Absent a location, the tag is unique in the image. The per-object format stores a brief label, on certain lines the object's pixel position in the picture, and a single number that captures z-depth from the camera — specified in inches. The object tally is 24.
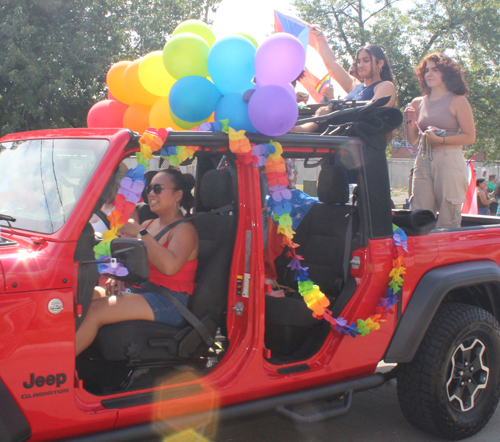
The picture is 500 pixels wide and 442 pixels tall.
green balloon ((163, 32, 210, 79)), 121.4
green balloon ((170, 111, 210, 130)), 123.6
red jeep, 90.1
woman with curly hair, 172.7
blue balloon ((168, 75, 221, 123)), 116.5
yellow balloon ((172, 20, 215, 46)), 135.7
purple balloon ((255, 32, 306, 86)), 115.7
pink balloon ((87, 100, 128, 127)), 142.6
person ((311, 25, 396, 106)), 168.6
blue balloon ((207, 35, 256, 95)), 115.7
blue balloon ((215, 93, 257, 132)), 114.5
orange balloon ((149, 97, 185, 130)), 128.5
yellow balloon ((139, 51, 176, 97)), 131.5
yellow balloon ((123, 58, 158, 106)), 137.3
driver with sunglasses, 107.3
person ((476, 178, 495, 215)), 490.0
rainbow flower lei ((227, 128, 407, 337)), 120.2
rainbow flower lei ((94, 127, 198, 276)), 99.7
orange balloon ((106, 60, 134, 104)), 144.3
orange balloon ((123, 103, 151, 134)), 135.1
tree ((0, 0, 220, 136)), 633.0
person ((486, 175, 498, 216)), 539.4
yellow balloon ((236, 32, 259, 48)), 130.6
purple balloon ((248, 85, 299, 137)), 110.8
